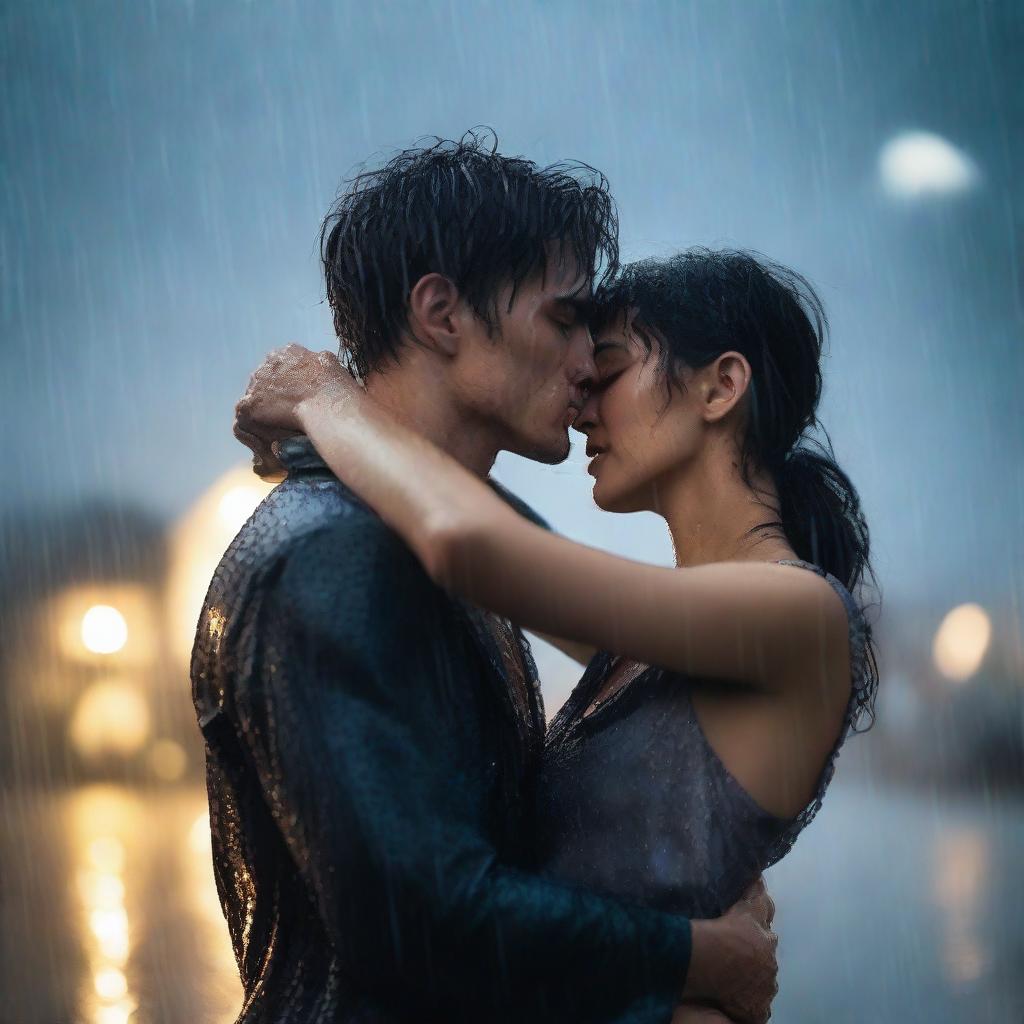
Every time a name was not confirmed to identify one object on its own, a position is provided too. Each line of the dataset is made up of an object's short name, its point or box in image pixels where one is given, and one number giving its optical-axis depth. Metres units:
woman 1.06
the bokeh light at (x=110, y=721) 9.30
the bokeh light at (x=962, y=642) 8.07
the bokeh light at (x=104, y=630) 9.12
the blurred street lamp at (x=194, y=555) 8.79
